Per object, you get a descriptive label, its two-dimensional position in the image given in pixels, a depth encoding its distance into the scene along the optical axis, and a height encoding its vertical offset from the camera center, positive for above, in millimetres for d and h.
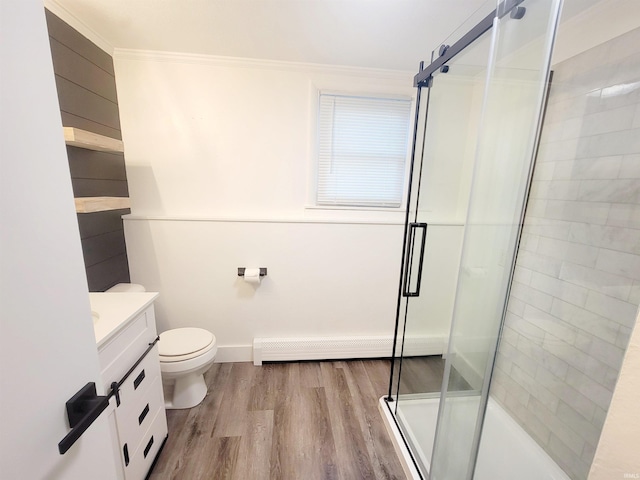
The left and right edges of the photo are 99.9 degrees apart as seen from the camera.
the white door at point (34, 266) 474 -166
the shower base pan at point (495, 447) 1379 -1354
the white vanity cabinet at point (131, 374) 1079 -848
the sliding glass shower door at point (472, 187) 1001 +49
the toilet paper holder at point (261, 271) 2174 -652
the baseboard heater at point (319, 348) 2291 -1347
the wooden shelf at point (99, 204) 1421 -111
